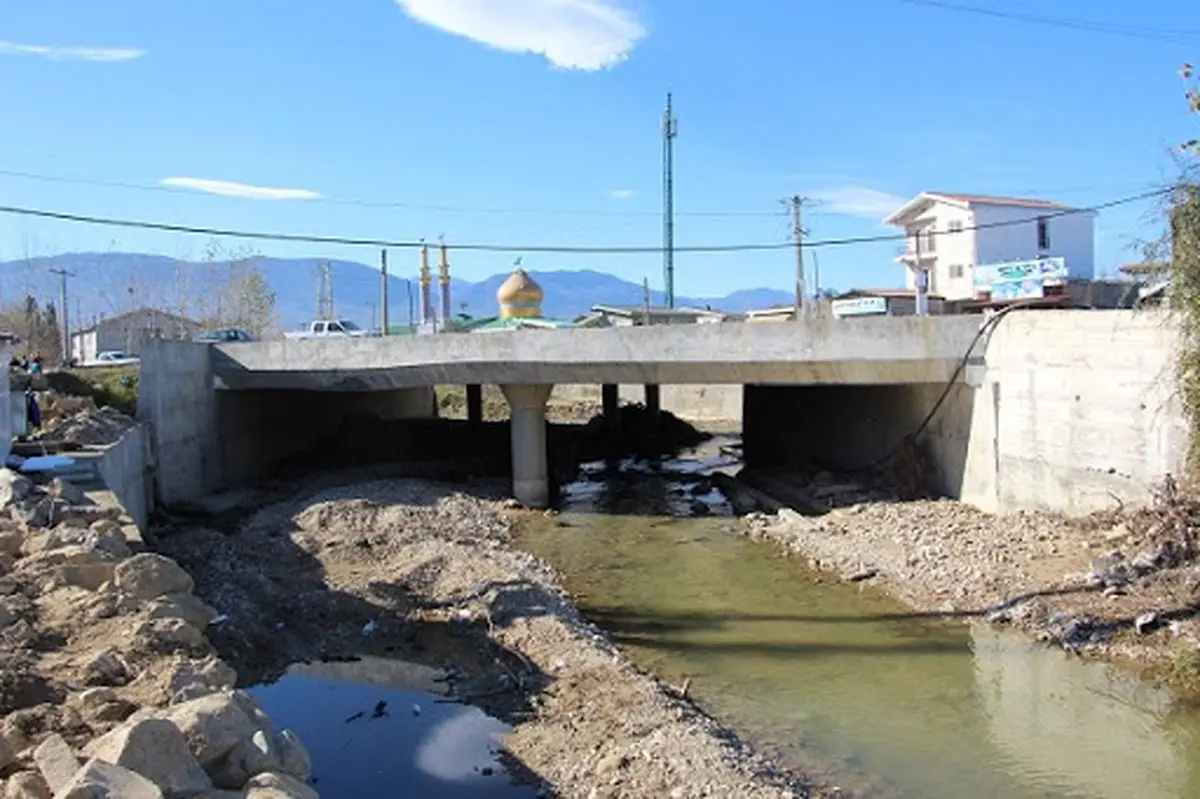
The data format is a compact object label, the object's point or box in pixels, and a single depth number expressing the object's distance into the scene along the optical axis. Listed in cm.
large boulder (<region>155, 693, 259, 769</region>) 616
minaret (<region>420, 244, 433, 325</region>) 4003
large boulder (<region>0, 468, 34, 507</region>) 1385
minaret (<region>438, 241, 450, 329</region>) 3687
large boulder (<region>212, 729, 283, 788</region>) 612
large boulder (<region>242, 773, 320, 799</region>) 578
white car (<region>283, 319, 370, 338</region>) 4550
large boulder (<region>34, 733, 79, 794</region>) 543
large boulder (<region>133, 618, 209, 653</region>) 905
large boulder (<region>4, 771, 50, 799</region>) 527
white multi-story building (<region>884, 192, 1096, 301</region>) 5562
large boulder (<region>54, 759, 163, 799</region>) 498
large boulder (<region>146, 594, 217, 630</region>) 988
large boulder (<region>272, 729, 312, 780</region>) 660
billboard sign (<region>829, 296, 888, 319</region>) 3516
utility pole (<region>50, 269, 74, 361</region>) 4977
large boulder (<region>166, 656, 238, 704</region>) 747
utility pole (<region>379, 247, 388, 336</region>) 3449
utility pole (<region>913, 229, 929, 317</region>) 2474
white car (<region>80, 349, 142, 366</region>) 4302
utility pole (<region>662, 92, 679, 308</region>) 5641
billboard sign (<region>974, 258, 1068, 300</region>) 3650
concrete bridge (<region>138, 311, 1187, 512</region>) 1617
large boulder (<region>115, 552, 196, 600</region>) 1048
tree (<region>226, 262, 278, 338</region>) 6475
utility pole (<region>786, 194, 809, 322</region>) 3805
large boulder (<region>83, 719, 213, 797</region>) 553
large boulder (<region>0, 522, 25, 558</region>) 1177
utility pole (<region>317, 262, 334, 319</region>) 7035
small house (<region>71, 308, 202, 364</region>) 5450
